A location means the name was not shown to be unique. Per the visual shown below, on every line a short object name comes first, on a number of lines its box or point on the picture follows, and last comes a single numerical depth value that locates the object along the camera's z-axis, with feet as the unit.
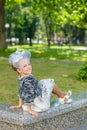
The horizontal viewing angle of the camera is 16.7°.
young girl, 14.42
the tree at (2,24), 55.24
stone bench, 13.92
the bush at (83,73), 26.71
